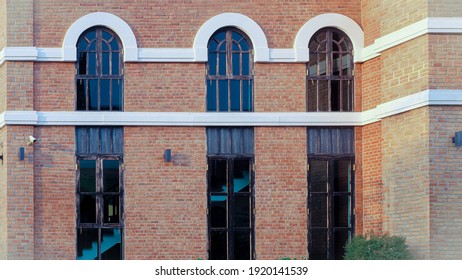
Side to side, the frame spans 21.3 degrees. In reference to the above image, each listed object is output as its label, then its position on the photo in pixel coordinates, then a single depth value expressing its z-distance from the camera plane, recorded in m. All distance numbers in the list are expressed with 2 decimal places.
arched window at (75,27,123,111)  24.05
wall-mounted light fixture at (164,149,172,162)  23.81
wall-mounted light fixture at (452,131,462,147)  21.16
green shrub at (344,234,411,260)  21.83
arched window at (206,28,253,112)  24.23
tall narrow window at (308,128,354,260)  24.23
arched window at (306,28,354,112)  24.47
